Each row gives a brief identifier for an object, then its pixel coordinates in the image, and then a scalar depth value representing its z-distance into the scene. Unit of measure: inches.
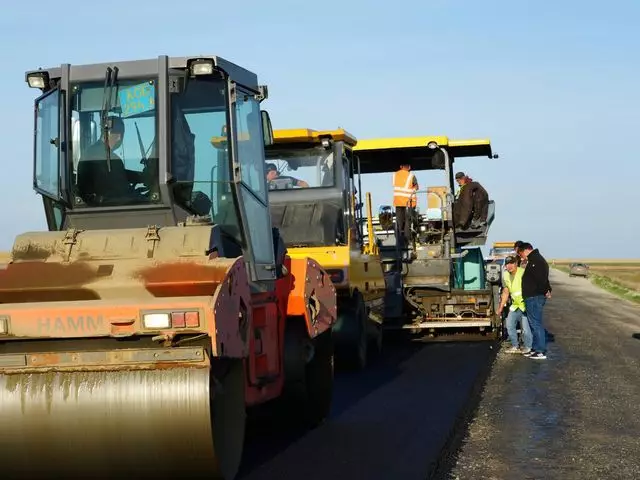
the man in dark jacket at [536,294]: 562.9
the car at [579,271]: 2888.8
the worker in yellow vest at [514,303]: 589.2
